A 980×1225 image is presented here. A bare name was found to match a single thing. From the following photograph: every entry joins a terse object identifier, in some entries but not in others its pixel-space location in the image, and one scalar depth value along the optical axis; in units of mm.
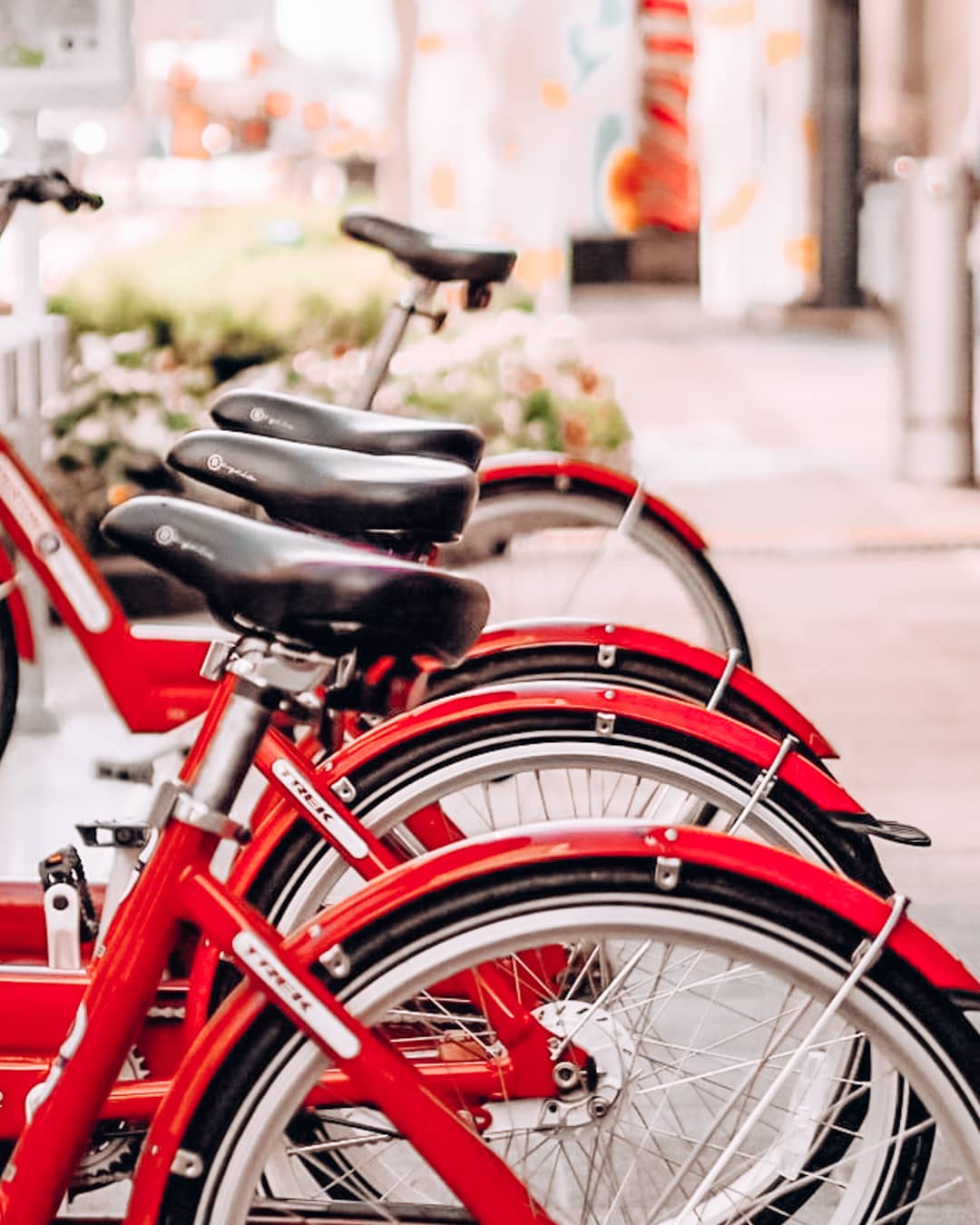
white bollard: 10977
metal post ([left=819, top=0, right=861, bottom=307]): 21016
